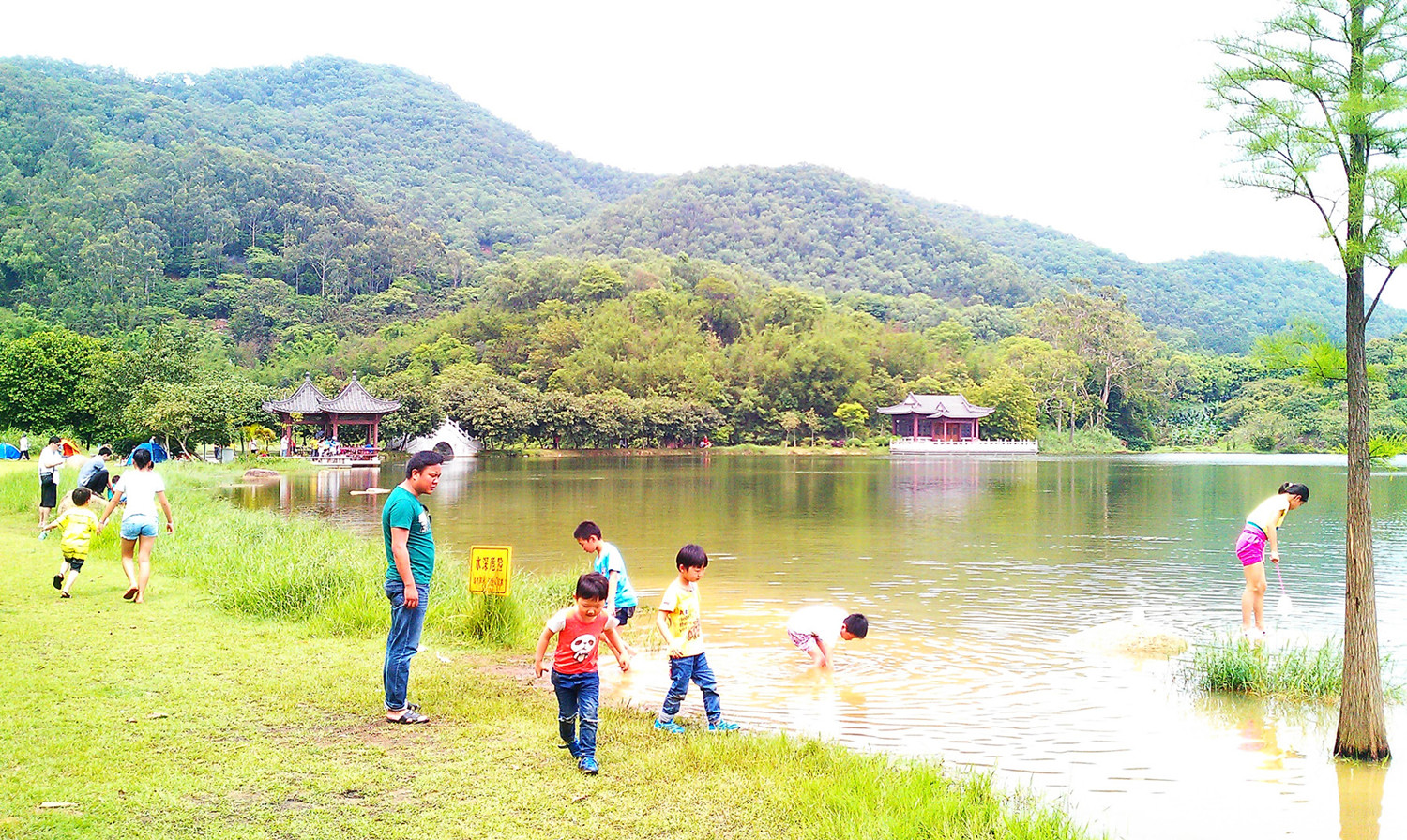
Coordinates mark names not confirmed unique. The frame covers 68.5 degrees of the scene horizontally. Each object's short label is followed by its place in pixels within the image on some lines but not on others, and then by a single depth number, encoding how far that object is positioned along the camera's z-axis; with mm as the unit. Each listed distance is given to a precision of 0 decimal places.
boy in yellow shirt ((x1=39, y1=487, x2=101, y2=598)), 9133
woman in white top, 9172
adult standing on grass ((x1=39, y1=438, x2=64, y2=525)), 13727
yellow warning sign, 7586
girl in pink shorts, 8828
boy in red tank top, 4840
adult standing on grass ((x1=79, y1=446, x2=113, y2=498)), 11398
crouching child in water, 7922
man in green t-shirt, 5523
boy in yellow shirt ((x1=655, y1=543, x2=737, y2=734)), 5621
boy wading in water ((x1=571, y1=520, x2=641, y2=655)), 6621
